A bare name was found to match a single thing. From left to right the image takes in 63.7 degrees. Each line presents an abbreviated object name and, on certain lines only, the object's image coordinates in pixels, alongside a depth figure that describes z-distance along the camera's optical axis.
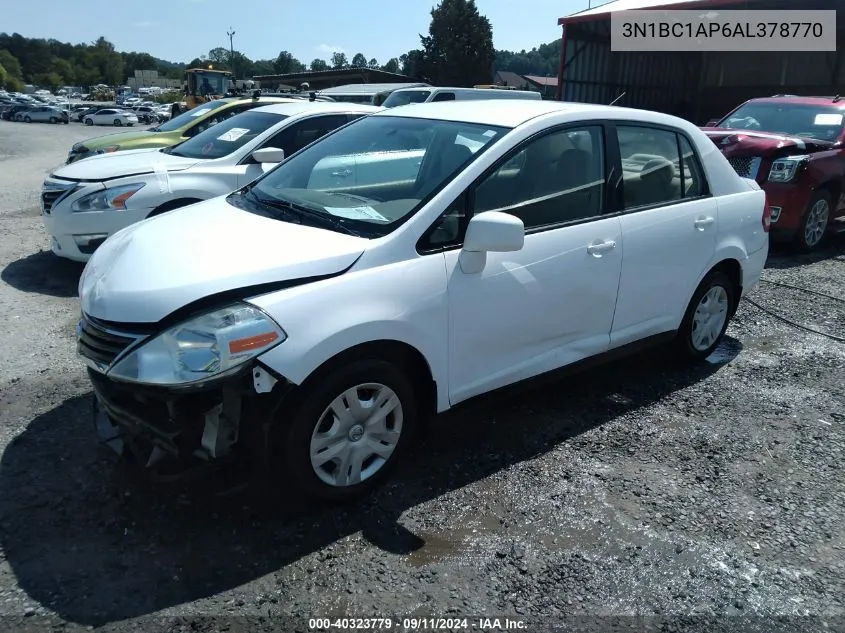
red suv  8.05
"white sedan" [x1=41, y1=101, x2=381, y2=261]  6.06
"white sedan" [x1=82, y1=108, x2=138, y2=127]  41.94
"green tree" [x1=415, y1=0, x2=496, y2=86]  57.59
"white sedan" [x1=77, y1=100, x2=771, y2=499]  2.69
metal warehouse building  20.06
